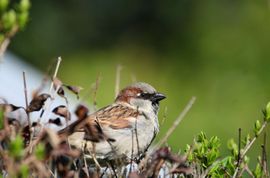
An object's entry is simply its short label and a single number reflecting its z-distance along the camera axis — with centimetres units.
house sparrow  650
